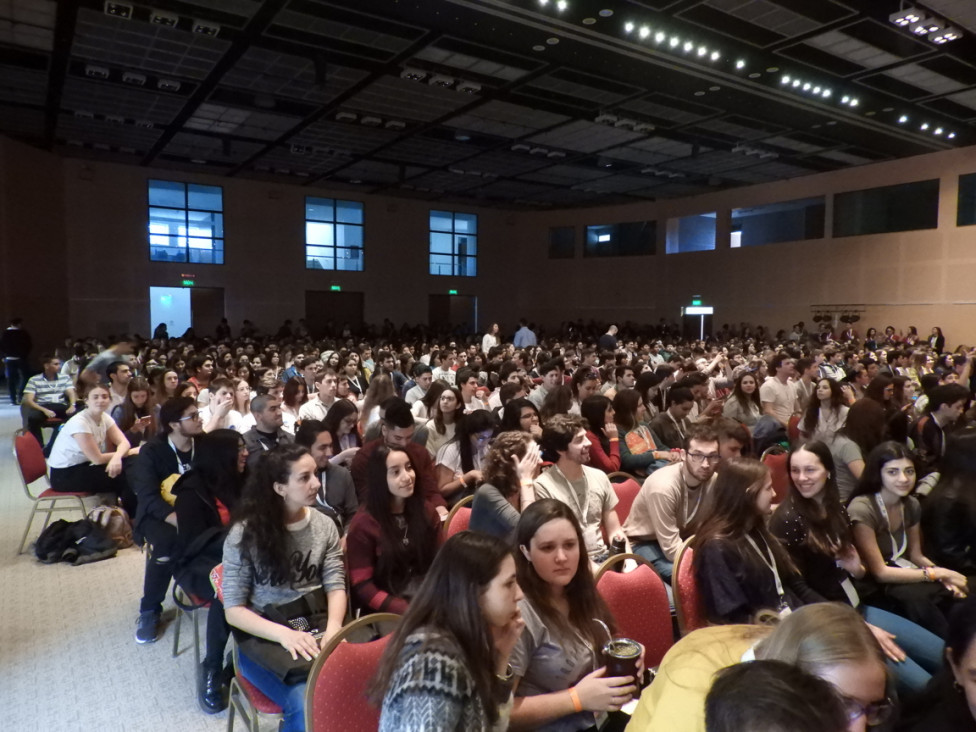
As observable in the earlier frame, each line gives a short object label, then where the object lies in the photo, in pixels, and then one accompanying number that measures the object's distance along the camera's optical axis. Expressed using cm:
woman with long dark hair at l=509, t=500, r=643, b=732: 196
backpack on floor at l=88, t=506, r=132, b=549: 545
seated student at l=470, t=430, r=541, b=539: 324
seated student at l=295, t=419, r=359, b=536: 400
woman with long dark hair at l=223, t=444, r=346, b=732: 262
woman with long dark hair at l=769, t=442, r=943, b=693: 286
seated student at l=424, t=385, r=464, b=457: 544
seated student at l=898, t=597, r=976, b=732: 181
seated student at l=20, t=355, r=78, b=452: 748
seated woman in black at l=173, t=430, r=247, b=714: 322
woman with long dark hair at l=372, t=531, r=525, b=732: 151
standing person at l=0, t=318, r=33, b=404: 1312
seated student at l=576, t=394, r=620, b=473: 513
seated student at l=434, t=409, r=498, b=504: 470
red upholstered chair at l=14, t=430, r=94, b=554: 524
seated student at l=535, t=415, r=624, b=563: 354
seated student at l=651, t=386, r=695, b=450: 576
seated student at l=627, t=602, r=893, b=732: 151
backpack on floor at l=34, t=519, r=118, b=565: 505
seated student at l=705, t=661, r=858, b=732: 114
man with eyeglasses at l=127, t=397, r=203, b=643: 366
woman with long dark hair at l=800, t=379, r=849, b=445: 597
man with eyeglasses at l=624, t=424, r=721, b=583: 344
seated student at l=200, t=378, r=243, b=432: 546
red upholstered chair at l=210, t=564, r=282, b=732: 249
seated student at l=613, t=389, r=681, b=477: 532
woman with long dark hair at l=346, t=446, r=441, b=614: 297
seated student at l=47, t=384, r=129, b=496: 521
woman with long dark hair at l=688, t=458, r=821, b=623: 258
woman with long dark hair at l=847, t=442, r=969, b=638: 314
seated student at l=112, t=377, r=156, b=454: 605
